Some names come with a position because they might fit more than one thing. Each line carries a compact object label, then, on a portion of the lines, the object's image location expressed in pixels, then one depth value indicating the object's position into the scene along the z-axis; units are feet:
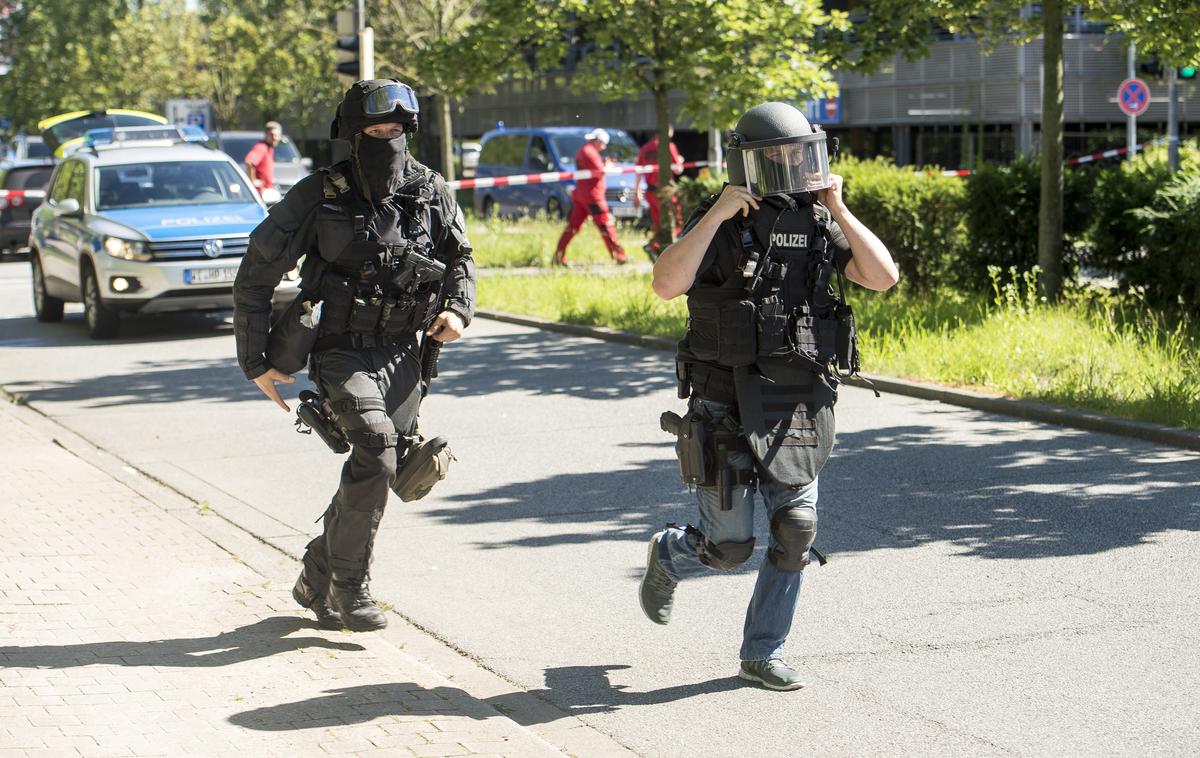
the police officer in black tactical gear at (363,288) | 17.08
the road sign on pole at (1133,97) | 82.48
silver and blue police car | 48.73
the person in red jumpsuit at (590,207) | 64.54
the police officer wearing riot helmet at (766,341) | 15.19
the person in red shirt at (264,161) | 68.01
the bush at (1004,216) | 45.01
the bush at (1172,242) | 38.29
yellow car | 108.06
